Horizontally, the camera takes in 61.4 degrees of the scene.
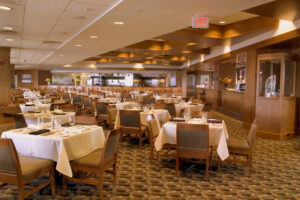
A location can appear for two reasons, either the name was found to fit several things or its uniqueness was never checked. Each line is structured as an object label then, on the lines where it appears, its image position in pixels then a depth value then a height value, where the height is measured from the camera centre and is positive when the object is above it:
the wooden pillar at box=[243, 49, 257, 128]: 7.89 -0.02
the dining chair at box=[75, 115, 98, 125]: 4.38 -0.60
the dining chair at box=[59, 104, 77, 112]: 5.88 -0.54
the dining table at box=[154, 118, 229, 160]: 4.11 -0.85
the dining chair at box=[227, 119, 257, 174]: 4.26 -1.01
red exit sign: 4.74 +1.25
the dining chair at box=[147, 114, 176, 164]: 4.45 -0.86
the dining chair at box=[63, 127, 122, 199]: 3.25 -1.00
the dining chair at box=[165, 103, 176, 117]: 7.95 -0.66
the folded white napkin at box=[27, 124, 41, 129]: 3.84 -0.63
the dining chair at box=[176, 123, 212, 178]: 3.92 -0.85
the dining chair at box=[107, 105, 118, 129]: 6.54 -0.77
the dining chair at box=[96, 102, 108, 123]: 7.88 -0.72
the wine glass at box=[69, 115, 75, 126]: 3.97 -0.56
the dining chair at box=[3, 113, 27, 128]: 4.65 -0.65
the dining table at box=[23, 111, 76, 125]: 5.21 -0.65
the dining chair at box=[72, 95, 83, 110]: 12.09 -0.64
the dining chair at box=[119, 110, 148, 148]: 5.77 -0.84
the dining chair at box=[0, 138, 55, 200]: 2.77 -0.98
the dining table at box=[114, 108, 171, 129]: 6.22 -0.73
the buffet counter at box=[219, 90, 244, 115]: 10.75 -0.59
